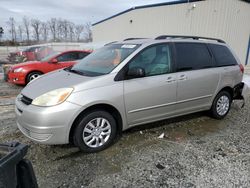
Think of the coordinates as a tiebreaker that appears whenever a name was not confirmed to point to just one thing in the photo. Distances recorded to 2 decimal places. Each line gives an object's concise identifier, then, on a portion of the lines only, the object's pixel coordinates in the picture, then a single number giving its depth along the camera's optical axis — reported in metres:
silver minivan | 3.03
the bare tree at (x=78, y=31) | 63.06
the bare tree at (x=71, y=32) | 62.00
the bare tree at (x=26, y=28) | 61.73
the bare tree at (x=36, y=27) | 61.75
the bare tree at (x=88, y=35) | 60.78
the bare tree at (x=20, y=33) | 60.81
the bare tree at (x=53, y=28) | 60.56
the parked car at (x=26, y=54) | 14.08
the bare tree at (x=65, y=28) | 61.03
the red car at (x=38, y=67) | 7.95
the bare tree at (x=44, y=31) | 61.20
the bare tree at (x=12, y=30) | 58.83
